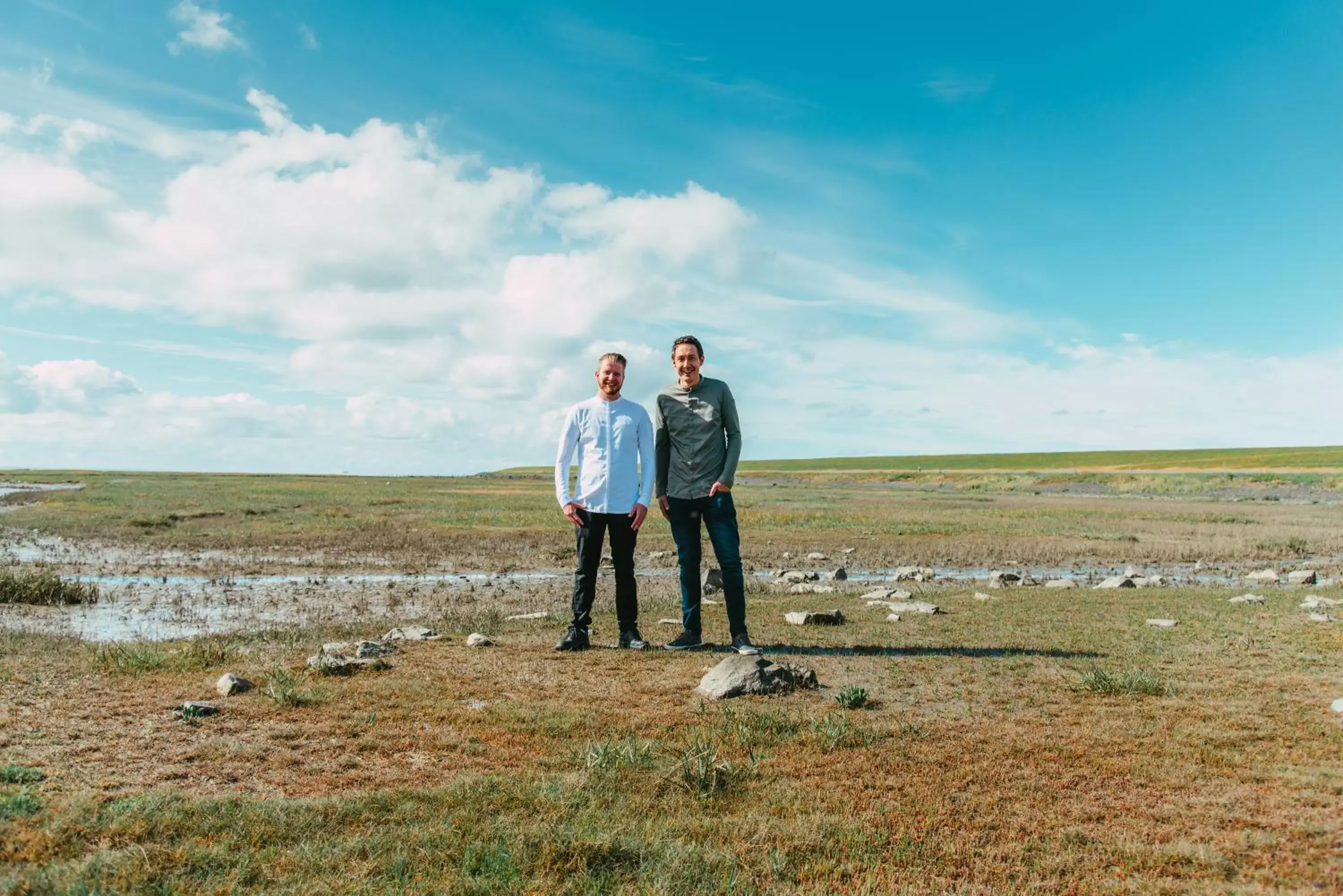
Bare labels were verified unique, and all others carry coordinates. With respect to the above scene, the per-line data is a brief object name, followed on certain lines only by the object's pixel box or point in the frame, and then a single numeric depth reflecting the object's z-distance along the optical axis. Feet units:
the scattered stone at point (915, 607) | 36.65
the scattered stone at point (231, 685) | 21.20
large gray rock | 21.77
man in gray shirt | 27.02
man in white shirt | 27.66
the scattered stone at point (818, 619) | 33.78
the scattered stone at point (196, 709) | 19.03
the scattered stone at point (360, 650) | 26.21
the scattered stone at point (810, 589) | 47.32
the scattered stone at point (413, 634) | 30.55
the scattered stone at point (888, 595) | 42.24
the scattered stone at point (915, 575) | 55.62
